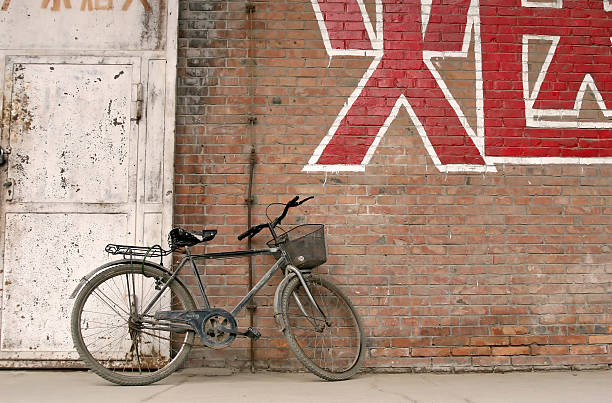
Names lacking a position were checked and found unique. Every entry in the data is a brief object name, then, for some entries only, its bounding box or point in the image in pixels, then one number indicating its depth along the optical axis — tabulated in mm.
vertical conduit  4336
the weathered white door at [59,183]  4316
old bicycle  3926
